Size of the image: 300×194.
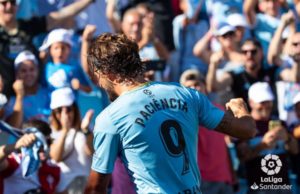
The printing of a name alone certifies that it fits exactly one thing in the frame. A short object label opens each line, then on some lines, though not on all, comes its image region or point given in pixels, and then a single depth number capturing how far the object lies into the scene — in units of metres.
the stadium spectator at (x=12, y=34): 13.77
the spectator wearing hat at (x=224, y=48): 14.78
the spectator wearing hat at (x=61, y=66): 13.86
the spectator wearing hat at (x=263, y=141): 12.56
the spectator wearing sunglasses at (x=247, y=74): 14.18
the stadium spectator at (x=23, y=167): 11.02
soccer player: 6.72
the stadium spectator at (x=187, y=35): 15.08
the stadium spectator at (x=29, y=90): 13.43
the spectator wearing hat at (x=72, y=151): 12.39
